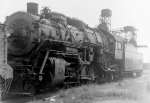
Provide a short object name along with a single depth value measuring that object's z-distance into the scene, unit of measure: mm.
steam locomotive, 10874
